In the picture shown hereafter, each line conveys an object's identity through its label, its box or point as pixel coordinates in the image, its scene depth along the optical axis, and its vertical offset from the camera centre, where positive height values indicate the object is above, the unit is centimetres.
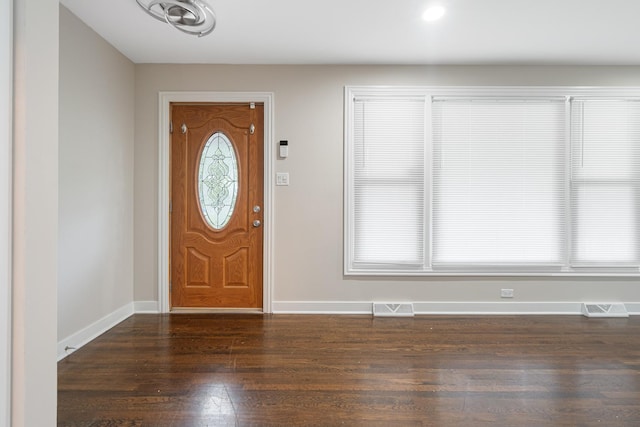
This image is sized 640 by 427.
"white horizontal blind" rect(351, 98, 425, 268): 351 +30
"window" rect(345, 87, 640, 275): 350 +34
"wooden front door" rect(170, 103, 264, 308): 352 +7
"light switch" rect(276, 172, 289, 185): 351 +34
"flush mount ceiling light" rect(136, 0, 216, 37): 233 +136
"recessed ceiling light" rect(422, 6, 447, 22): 252 +145
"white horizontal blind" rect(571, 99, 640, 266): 350 +47
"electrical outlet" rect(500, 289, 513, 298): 354 -80
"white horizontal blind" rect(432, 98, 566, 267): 350 +34
